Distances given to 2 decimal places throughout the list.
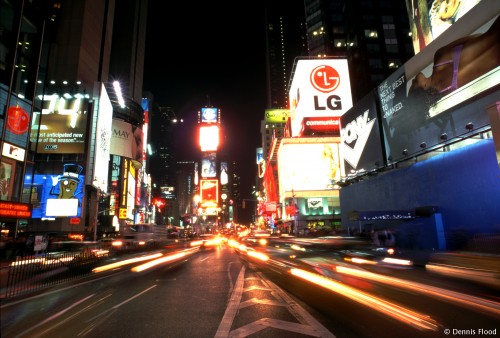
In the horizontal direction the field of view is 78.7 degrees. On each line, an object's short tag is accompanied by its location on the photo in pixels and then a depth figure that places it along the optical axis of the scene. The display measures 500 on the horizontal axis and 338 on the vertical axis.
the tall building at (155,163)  190.88
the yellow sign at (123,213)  70.38
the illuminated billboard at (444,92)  24.12
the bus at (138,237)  36.03
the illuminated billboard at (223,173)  145.27
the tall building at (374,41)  76.44
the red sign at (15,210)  27.33
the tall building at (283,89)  195.26
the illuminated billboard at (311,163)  74.88
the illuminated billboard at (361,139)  40.72
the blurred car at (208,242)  46.47
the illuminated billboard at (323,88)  72.06
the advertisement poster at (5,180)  30.28
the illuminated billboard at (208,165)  100.19
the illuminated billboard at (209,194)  101.06
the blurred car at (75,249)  17.34
